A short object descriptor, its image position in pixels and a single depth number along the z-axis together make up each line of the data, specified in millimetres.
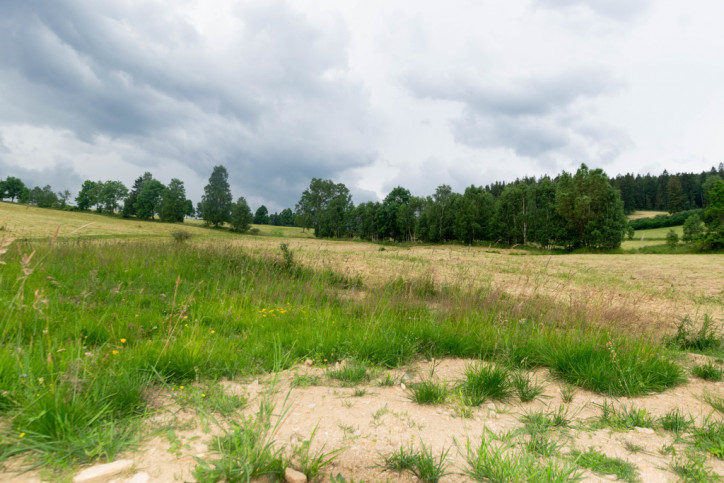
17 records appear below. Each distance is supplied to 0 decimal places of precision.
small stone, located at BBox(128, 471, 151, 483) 1621
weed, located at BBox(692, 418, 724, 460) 2205
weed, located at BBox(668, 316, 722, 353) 5273
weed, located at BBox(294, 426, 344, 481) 1784
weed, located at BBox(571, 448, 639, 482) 1966
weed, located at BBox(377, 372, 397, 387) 3092
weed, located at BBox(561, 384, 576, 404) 2936
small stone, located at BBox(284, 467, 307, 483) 1671
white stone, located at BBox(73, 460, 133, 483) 1598
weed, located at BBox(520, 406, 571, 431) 2449
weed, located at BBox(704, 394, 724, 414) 2935
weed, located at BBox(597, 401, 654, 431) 2557
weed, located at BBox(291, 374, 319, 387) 2911
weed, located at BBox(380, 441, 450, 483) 1854
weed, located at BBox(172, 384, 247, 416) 2380
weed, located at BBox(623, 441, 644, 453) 2246
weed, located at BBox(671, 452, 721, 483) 1930
